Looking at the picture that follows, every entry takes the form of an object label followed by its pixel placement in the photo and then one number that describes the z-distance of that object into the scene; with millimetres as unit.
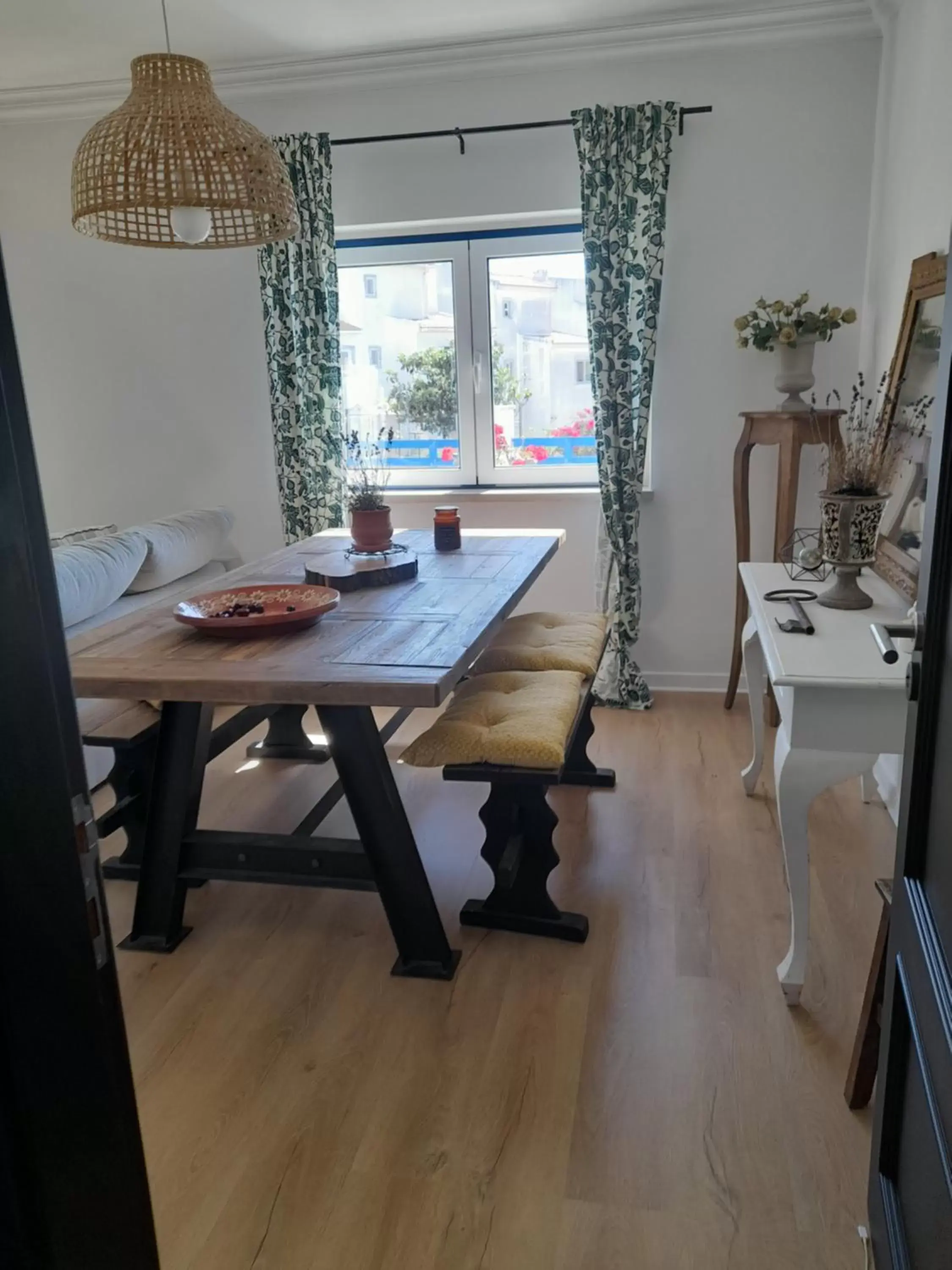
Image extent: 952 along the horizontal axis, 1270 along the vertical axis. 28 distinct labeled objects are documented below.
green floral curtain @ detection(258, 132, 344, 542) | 3697
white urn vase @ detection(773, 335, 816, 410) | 3291
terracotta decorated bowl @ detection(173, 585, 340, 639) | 2078
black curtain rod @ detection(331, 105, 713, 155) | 3412
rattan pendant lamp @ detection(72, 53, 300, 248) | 1962
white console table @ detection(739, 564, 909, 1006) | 1689
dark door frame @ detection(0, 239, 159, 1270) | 625
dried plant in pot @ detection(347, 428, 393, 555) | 2852
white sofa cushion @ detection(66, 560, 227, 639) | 2816
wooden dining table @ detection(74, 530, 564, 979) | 1787
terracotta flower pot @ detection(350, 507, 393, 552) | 2859
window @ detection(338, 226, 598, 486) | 3900
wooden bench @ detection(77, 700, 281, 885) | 2436
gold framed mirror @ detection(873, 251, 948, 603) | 2246
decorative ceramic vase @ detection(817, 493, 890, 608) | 2090
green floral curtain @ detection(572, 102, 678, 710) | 3414
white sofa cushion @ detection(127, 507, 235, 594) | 3199
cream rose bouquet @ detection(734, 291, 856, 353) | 3225
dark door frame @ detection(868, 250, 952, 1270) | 887
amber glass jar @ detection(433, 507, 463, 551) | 3080
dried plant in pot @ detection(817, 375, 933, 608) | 2094
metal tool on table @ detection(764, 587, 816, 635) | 1933
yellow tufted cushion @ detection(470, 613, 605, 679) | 2625
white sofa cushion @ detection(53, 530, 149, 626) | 2697
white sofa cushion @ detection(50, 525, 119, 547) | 3496
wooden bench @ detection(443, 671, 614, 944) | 2146
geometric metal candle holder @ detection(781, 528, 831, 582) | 2418
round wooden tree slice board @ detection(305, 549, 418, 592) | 2566
